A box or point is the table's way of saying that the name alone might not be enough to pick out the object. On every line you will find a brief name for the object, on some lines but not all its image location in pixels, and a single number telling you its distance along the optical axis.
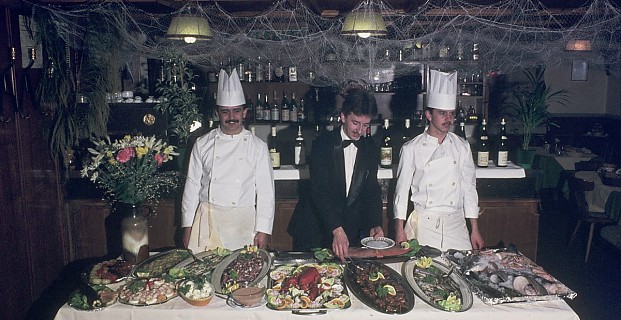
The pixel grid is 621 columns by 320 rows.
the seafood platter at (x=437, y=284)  2.25
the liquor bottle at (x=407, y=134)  4.81
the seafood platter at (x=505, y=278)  2.30
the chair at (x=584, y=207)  5.18
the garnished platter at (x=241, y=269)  2.43
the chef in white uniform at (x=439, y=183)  3.19
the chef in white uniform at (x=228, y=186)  3.25
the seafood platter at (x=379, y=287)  2.25
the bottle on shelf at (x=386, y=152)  4.31
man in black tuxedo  3.25
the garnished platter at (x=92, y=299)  2.28
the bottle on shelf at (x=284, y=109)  6.64
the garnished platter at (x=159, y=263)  2.59
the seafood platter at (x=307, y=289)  2.25
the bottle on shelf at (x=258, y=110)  6.65
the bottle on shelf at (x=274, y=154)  4.31
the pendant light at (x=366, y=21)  3.57
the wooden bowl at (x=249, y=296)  2.26
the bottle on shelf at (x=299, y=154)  4.40
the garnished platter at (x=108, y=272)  2.52
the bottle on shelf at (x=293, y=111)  6.64
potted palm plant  4.80
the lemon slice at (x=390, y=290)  2.32
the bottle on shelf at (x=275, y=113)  6.63
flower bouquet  2.89
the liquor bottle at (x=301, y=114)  6.66
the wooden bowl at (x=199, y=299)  2.26
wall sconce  4.72
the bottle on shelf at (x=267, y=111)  6.65
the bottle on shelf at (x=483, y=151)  4.32
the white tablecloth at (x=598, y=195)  5.36
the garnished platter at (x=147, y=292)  2.31
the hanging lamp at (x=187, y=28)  3.59
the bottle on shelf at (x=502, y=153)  4.35
